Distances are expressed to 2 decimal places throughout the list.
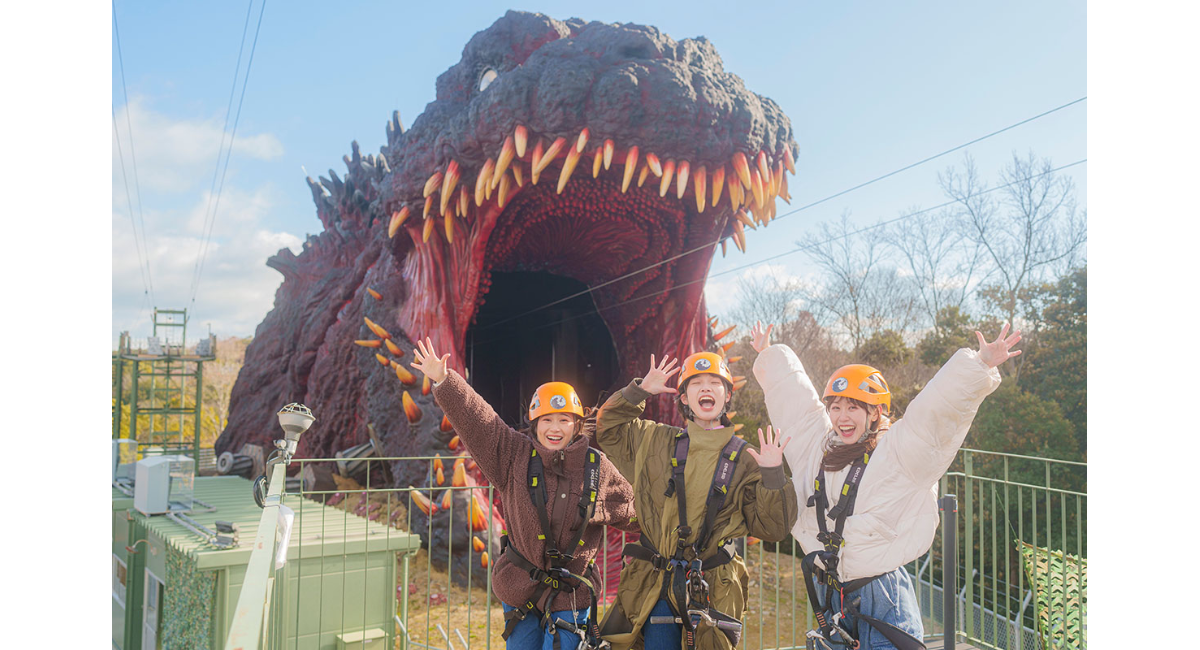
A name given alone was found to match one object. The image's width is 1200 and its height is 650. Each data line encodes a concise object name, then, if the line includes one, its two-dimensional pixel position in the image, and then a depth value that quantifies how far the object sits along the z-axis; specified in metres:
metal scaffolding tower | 9.50
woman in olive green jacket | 2.26
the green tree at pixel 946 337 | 12.34
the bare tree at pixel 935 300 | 13.09
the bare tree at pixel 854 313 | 14.82
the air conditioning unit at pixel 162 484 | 5.40
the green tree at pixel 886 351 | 13.85
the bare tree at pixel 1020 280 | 12.32
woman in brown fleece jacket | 2.40
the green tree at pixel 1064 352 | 9.75
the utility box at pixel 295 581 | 3.97
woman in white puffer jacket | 2.03
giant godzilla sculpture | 5.03
